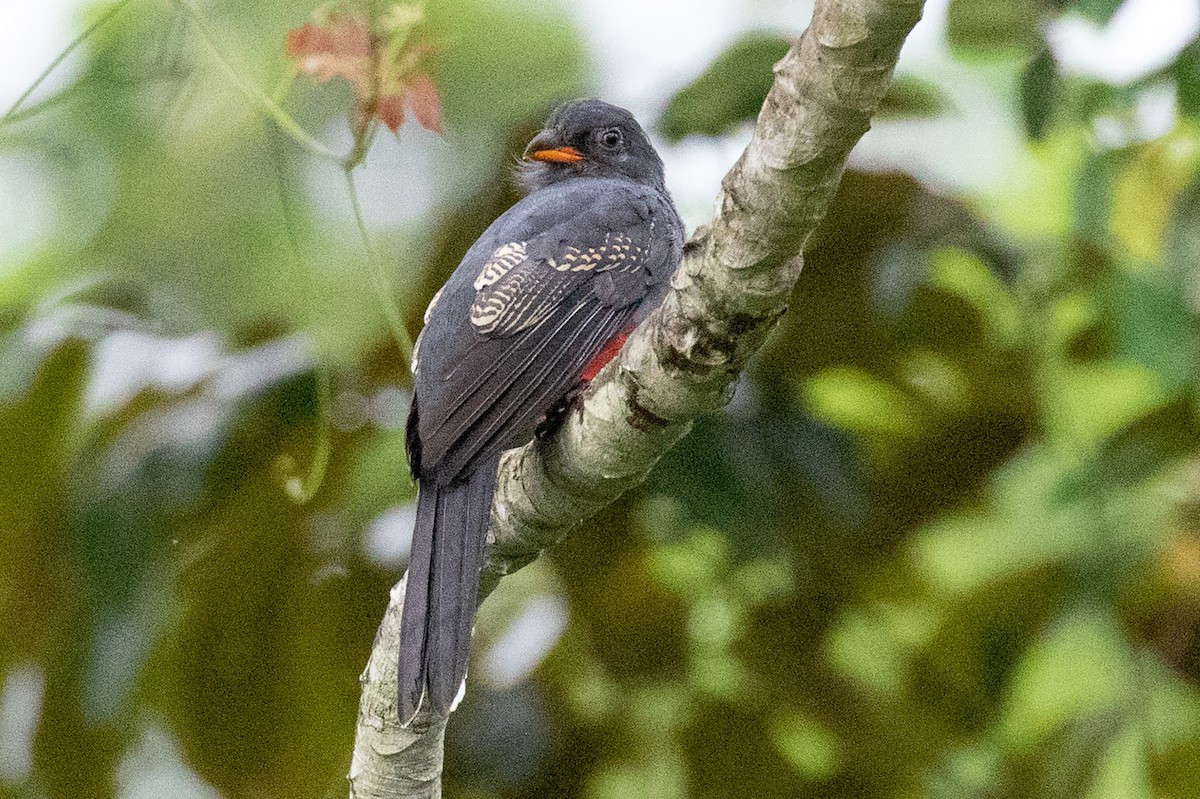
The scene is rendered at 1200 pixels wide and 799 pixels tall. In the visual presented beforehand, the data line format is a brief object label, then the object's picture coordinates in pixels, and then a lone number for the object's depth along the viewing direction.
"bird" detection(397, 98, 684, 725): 4.80
